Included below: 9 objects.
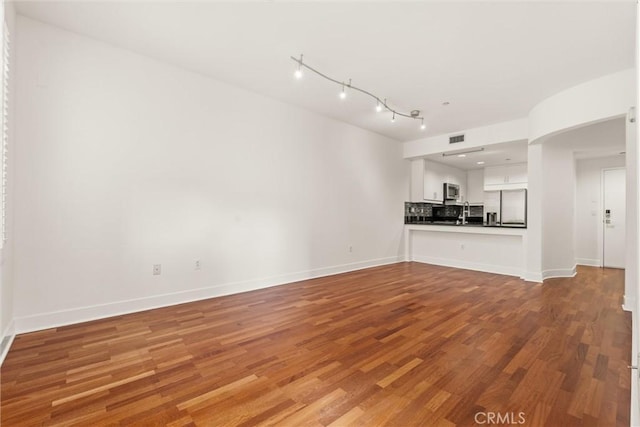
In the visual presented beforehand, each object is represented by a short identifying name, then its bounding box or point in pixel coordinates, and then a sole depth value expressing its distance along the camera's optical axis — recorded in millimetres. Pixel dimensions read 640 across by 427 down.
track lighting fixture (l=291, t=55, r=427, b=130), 3156
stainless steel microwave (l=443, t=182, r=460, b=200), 7508
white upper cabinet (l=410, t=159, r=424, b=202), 6688
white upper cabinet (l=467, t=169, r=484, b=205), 8242
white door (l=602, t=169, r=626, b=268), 5887
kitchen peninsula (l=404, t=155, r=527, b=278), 5324
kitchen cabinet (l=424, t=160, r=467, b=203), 6844
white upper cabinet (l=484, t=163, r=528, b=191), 7082
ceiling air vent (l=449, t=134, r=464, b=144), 5617
